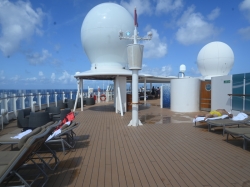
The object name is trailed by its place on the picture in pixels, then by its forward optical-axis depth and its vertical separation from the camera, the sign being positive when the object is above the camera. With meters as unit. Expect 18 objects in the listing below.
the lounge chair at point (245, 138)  4.81 -1.12
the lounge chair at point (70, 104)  15.33 -1.00
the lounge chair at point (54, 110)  9.01 -0.85
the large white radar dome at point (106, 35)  12.38 +3.28
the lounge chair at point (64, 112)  7.38 -0.77
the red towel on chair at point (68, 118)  5.91 -0.78
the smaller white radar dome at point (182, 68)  22.31 +2.29
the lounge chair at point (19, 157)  2.63 -0.94
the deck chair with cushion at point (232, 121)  6.50 -1.02
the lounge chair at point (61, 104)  14.89 -0.98
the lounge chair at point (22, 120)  7.53 -1.05
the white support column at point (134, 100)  8.41 -0.41
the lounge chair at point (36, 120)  7.11 -1.00
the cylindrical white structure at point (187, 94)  12.98 -0.28
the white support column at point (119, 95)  11.76 -0.28
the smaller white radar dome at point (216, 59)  19.70 +2.92
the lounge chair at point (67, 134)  4.76 -1.06
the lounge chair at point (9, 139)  4.41 -1.04
